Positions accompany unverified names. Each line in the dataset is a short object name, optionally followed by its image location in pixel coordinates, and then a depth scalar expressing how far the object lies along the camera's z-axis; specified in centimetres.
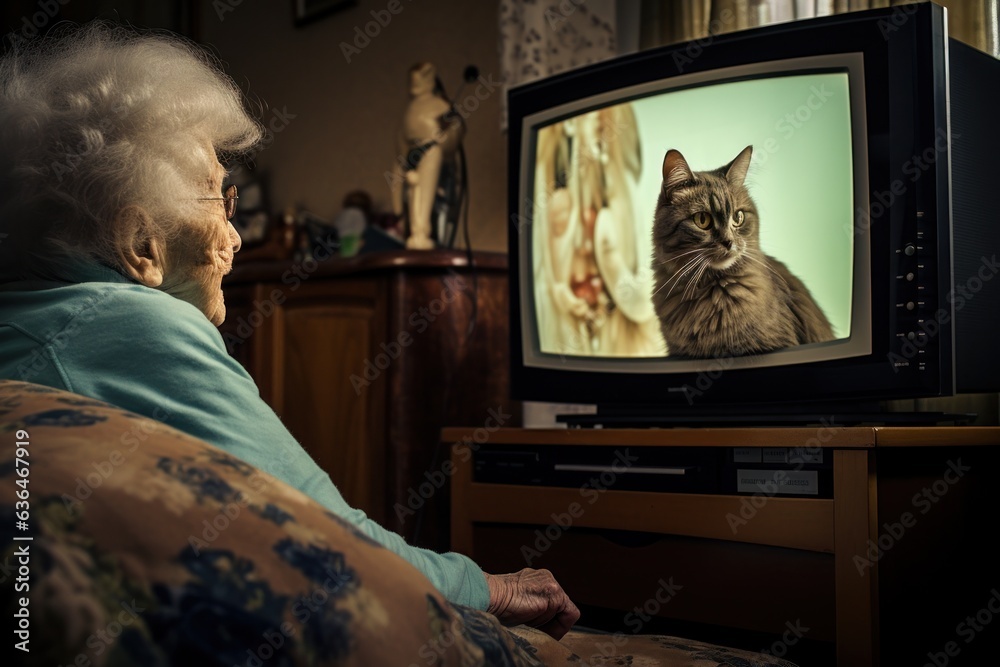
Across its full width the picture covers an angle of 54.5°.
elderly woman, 74
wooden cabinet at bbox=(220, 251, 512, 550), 215
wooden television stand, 123
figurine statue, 246
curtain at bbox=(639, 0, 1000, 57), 171
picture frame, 335
